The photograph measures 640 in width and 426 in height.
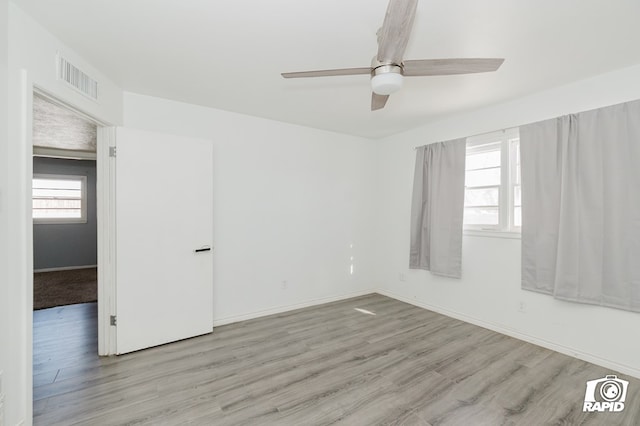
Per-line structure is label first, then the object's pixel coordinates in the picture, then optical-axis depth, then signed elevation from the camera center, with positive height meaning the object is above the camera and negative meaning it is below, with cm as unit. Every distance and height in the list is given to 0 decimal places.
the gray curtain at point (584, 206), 235 +6
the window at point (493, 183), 314 +34
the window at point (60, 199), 607 +17
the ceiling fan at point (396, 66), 146 +87
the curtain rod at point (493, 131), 313 +93
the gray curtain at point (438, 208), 355 +4
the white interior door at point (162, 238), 269 -31
